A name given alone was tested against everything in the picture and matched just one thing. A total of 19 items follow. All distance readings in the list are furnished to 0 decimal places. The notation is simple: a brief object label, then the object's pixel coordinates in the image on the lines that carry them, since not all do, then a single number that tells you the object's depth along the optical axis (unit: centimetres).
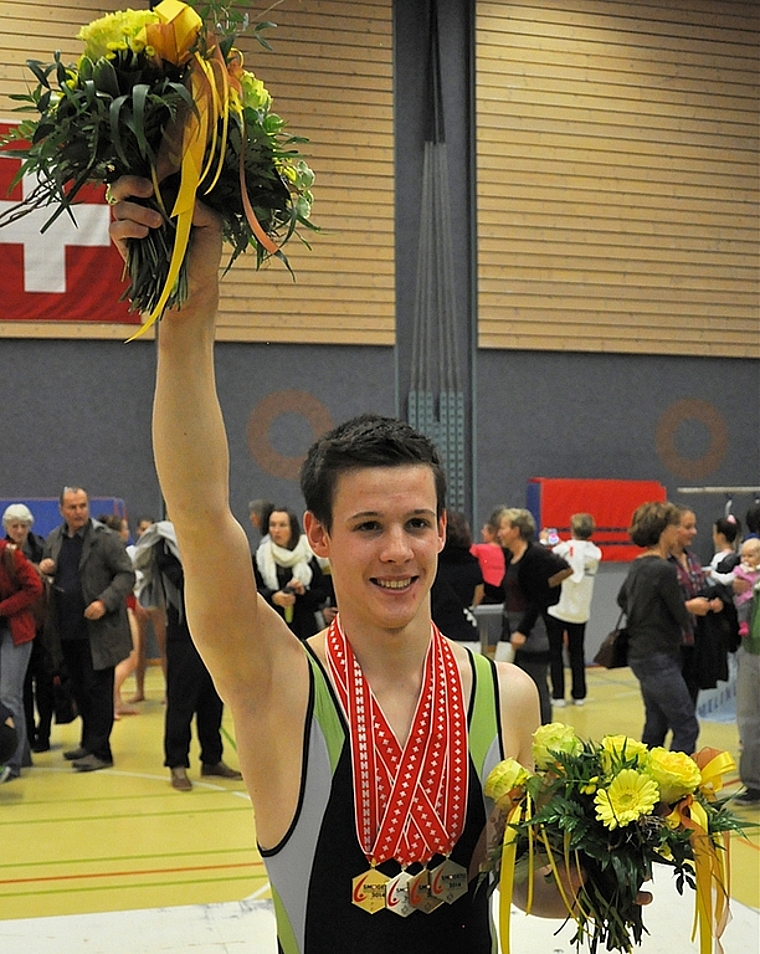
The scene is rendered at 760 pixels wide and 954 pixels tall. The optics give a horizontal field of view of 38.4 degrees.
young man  177
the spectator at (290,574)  761
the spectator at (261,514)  813
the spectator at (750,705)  616
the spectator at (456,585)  667
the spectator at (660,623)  641
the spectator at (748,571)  676
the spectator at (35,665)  758
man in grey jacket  724
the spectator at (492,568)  899
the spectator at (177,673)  668
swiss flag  1117
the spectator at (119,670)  906
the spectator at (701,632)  686
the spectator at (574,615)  930
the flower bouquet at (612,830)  166
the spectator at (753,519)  706
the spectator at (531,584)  727
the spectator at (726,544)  799
